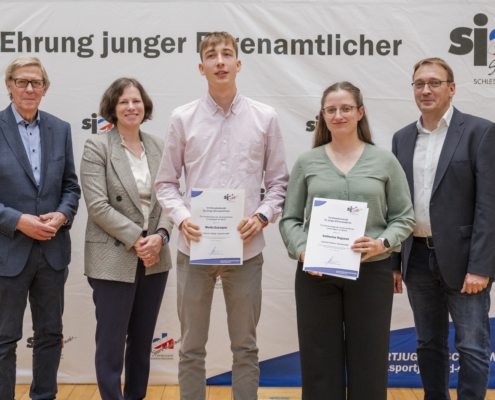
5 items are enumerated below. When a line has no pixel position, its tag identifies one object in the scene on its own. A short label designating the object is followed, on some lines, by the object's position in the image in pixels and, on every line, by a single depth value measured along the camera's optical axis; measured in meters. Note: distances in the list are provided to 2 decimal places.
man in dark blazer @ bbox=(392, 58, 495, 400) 2.76
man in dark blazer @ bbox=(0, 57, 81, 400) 2.98
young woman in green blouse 2.48
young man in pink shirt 2.67
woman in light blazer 2.98
